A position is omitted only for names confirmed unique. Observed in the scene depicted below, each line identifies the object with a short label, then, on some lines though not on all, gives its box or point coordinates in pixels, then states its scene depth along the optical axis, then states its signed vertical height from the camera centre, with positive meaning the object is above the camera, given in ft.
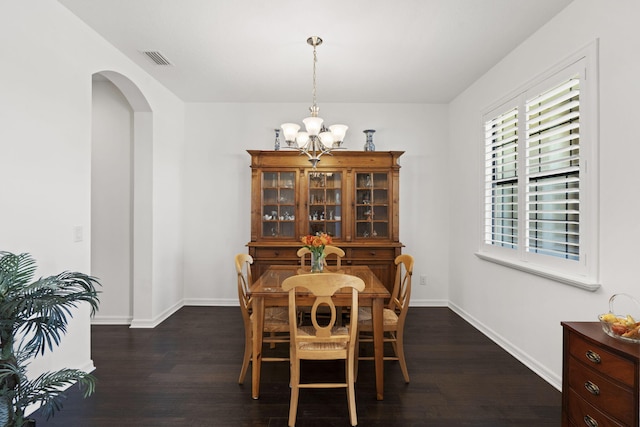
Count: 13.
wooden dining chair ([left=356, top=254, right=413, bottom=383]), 8.84 -2.93
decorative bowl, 5.34 -1.86
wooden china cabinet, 14.46 +0.30
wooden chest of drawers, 4.96 -2.67
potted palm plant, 5.17 -1.86
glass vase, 9.77 -1.45
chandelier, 9.78 +2.24
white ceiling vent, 10.80 +5.11
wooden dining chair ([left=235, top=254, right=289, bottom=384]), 8.62 -3.00
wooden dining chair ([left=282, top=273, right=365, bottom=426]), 7.05 -2.78
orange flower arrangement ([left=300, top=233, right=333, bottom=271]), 9.25 -1.02
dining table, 8.02 -2.32
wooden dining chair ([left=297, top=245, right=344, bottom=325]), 11.66 -1.45
